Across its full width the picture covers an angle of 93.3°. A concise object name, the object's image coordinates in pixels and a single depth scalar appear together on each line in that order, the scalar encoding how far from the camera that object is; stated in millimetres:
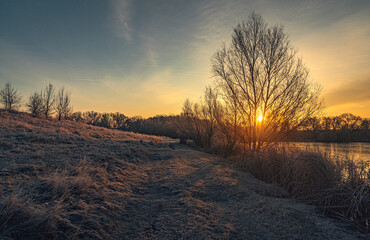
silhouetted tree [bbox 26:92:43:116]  29720
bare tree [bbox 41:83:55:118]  29469
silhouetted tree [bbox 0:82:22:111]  32031
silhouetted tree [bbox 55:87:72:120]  31542
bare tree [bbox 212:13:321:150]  10359
